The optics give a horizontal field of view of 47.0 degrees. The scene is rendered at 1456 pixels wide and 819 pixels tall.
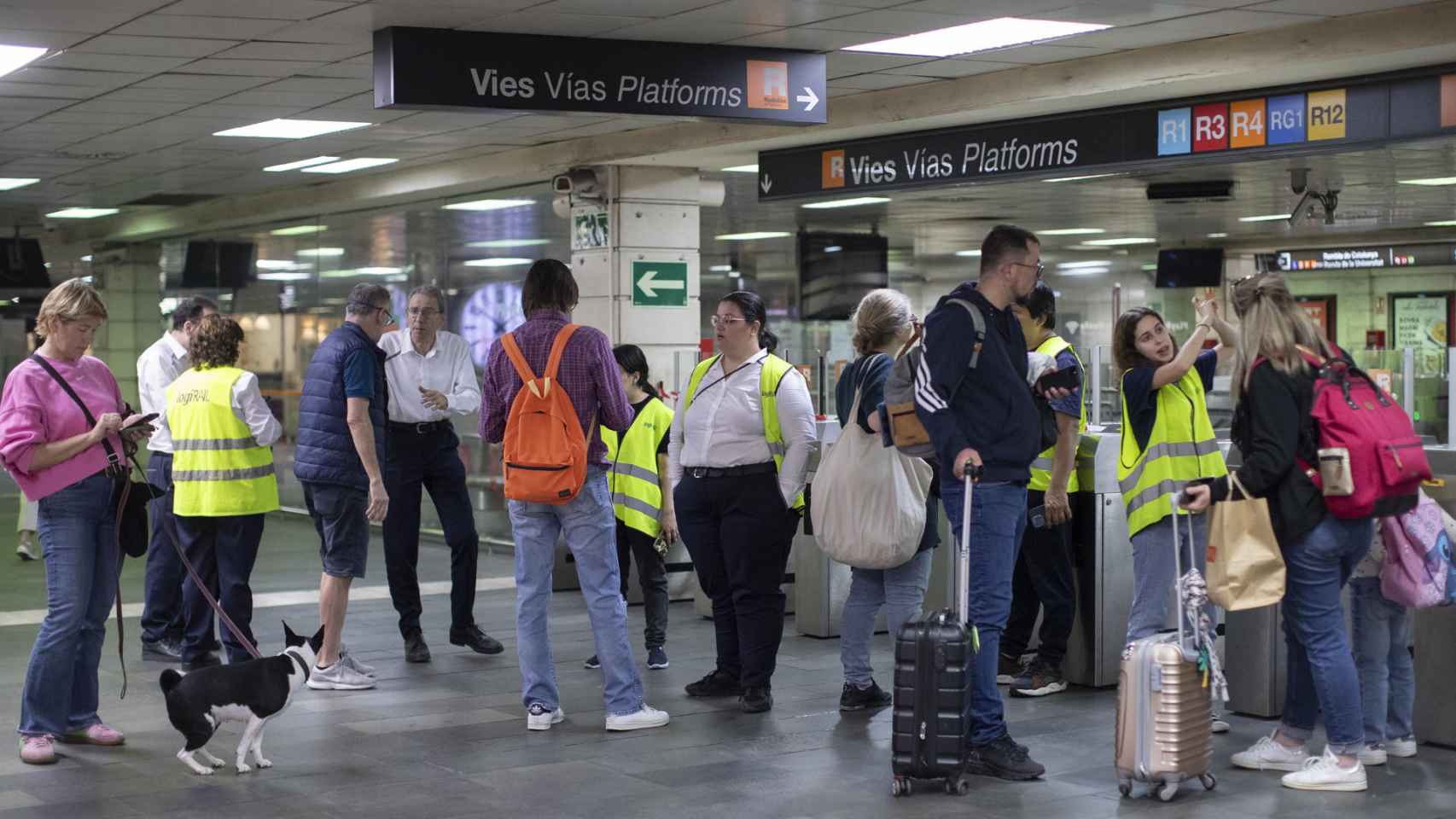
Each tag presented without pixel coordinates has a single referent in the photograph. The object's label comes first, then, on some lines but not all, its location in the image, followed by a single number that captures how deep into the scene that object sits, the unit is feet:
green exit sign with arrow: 39.58
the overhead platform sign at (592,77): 25.67
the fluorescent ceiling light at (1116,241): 74.54
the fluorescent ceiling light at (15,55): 27.76
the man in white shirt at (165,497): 27.09
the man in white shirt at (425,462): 26.81
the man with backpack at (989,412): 18.03
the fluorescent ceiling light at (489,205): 45.47
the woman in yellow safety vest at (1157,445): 19.88
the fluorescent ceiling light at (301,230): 54.39
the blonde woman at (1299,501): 17.69
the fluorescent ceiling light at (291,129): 37.04
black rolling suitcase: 17.57
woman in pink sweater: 19.29
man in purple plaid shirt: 20.94
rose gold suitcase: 17.54
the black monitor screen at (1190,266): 76.89
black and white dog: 18.66
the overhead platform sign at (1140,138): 26.94
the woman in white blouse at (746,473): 22.07
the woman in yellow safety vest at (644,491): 25.67
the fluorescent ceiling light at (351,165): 43.91
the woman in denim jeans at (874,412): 21.04
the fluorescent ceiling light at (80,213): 59.47
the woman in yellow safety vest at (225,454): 23.80
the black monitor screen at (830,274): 57.62
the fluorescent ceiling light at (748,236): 64.90
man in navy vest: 23.63
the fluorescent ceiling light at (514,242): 46.83
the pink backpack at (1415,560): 18.61
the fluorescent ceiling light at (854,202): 50.10
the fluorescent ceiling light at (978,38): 26.35
